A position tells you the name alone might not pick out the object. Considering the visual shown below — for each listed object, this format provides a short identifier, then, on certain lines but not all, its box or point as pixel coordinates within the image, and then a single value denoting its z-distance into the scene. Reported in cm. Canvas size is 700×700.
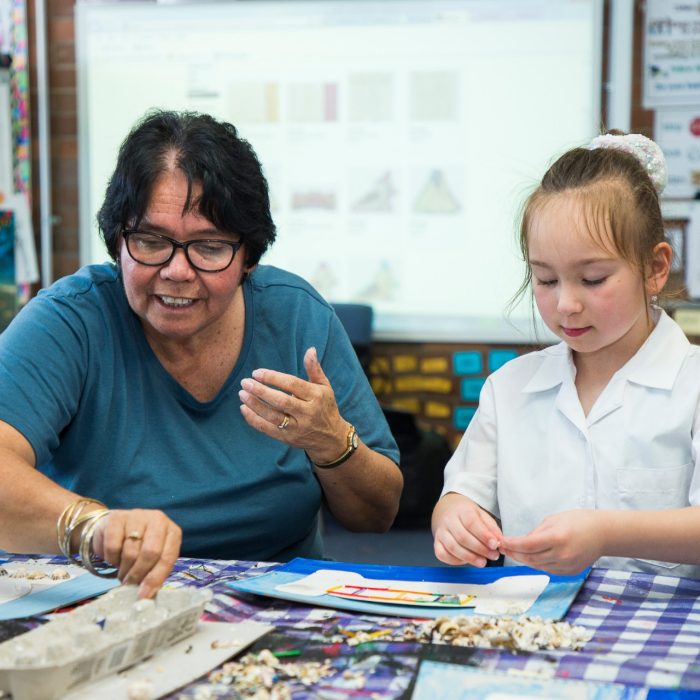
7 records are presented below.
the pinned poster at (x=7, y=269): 352
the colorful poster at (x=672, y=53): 323
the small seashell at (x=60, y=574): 120
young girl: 126
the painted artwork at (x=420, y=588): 107
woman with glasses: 138
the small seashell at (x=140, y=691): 83
